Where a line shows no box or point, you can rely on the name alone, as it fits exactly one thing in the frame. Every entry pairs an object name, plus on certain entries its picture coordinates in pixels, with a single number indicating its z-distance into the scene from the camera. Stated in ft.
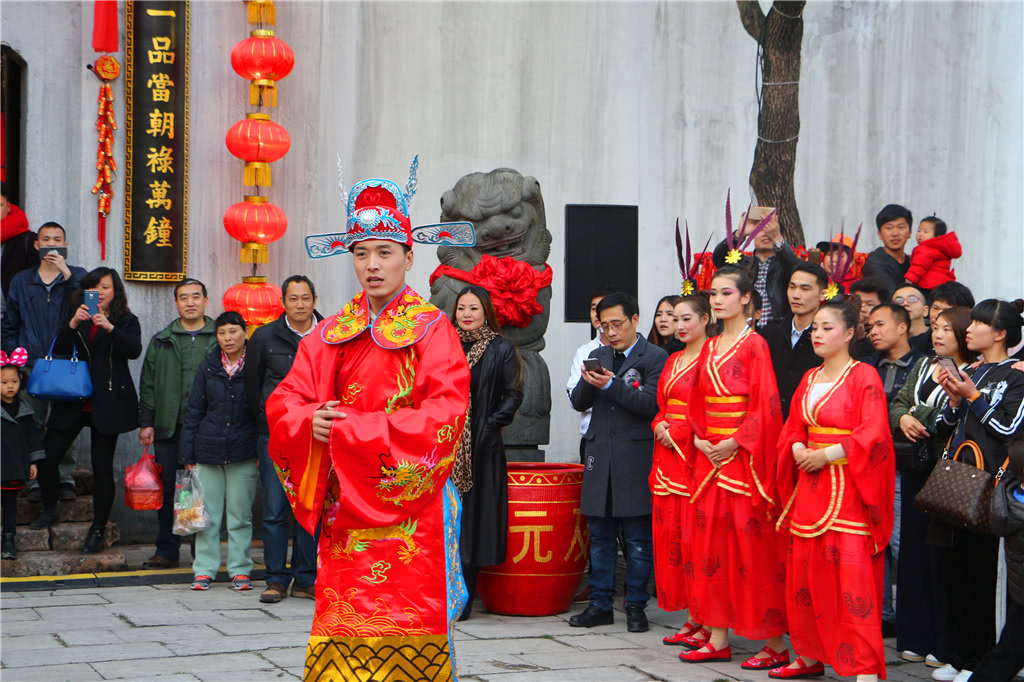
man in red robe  11.36
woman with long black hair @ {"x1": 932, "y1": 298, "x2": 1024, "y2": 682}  16.33
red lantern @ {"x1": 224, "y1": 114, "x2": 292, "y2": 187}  27.58
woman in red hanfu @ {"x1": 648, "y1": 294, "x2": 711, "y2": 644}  19.38
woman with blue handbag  24.59
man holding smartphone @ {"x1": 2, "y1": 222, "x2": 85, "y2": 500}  25.63
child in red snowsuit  27.43
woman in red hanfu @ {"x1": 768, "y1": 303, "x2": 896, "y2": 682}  16.42
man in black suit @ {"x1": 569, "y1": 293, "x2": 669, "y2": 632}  20.58
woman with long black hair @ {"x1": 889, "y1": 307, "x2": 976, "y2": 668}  17.81
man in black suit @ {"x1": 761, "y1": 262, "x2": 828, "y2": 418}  19.65
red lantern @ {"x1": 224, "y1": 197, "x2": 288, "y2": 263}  27.73
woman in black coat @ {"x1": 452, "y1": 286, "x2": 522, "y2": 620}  20.79
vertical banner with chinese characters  27.86
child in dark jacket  23.27
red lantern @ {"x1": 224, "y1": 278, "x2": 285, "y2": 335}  27.37
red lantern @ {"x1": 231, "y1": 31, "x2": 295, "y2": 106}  27.66
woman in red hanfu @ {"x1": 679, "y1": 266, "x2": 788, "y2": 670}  18.22
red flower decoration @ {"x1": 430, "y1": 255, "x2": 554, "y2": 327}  22.35
